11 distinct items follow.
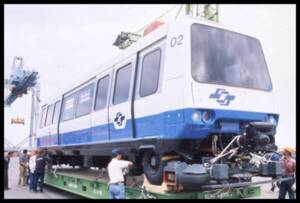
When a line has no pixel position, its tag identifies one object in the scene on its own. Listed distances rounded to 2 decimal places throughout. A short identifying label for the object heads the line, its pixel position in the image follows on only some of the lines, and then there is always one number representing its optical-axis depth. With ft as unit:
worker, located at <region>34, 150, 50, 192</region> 46.98
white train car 22.30
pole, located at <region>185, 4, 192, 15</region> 117.58
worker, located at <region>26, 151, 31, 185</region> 55.75
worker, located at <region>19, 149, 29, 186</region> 57.82
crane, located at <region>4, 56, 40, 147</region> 133.18
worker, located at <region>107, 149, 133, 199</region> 26.31
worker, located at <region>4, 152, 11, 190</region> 50.72
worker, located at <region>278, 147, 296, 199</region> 31.56
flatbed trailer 23.66
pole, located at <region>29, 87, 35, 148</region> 133.59
